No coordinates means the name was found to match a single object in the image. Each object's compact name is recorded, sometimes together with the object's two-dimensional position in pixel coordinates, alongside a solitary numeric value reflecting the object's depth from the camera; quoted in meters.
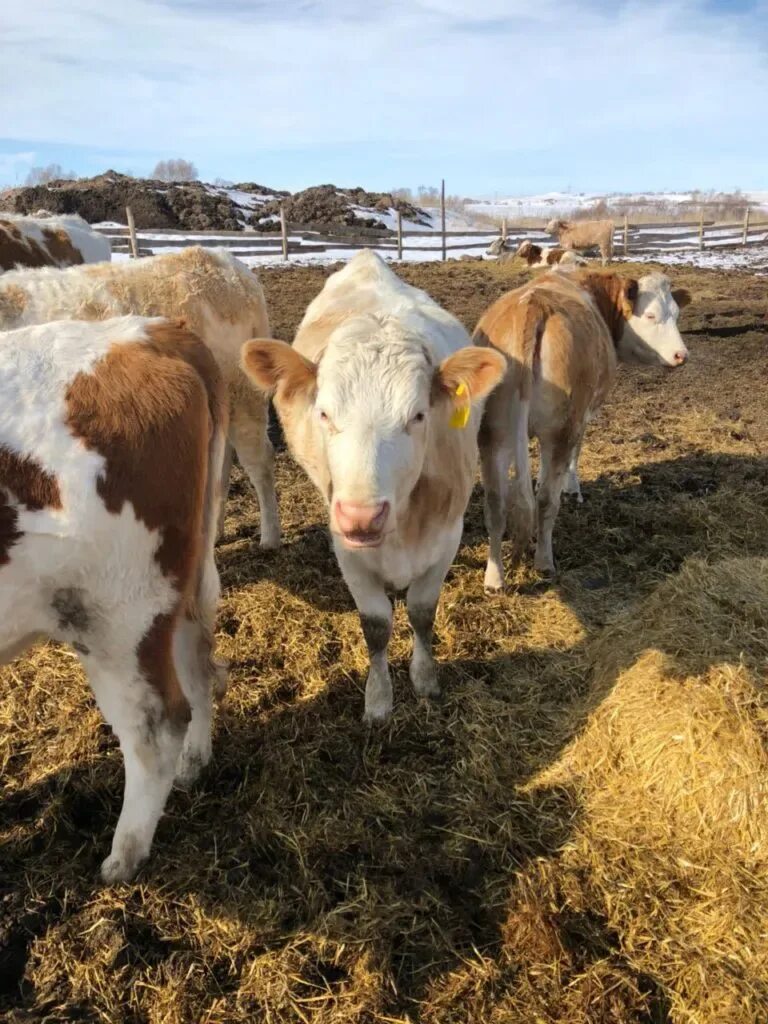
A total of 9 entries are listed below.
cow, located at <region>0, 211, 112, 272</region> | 6.48
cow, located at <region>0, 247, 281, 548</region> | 3.95
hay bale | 2.28
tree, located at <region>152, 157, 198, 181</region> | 74.25
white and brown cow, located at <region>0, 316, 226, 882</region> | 2.09
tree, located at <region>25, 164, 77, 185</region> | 55.04
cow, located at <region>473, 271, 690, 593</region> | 4.44
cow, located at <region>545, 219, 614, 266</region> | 25.19
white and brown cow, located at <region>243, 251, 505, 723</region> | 2.69
